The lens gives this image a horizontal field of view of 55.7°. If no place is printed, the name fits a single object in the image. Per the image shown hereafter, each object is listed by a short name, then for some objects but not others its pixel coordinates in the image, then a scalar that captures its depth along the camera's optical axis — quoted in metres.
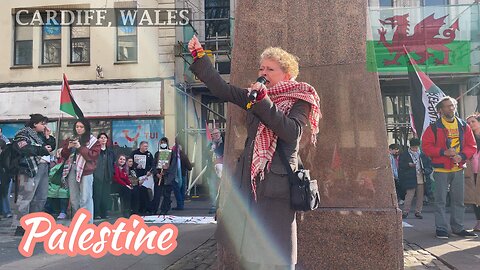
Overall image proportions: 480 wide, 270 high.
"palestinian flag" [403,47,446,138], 7.28
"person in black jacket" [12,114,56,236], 7.27
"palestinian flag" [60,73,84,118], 9.20
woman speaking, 2.58
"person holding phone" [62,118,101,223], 7.29
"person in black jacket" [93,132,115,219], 9.23
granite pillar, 4.31
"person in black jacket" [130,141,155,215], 10.42
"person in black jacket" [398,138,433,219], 9.59
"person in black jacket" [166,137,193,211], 10.58
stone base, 4.24
